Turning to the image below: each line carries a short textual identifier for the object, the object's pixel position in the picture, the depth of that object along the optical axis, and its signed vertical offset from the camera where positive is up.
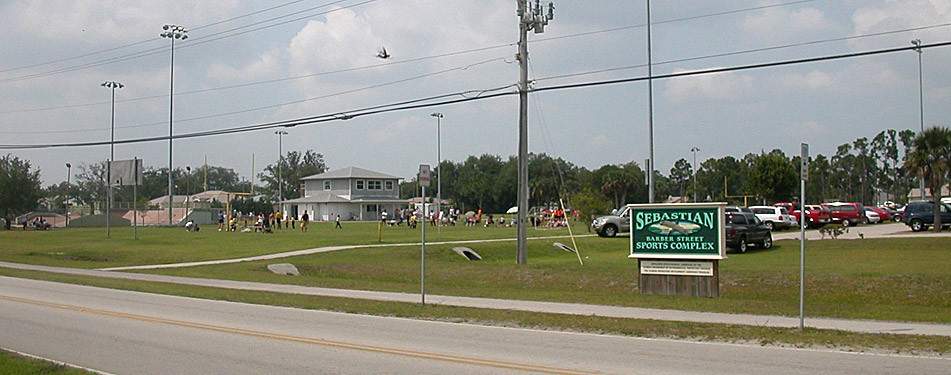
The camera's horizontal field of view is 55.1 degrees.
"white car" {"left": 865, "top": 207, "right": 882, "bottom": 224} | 67.22 -0.47
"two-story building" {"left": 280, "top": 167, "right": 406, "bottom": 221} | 105.50 +1.64
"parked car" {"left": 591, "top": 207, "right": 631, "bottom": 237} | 48.12 -0.73
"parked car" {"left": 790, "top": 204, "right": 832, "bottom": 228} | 56.19 -0.34
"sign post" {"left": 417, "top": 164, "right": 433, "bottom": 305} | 19.98 +0.70
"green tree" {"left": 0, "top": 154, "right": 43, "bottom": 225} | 84.94 +2.00
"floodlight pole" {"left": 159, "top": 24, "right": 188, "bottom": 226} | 71.56 +13.91
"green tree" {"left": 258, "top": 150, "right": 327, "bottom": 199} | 167.02 +7.51
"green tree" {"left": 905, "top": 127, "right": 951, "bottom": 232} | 48.97 +2.99
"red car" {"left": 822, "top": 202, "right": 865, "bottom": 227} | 58.44 -0.16
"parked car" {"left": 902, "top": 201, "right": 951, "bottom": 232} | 47.66 -0.27
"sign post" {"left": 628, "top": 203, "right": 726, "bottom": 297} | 21.98 -0.90
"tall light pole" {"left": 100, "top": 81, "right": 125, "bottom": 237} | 58.74 +0.63
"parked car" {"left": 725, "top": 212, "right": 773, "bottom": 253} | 36.34 -0.87
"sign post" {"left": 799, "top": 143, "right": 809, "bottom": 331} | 14.62 +0.27
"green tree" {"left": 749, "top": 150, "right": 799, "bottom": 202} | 83.94 +3.08
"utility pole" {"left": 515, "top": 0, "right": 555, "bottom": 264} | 30.31 +3.80
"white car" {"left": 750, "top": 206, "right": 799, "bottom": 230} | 53.34 -0.32
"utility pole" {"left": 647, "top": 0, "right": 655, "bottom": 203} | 45.92 +4.93
